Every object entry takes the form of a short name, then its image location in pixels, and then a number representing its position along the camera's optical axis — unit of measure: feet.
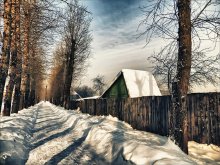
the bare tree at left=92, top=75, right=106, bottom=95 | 188.26
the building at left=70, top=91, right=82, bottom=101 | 157.87
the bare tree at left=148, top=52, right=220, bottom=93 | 52.53
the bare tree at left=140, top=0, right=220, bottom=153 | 13.92
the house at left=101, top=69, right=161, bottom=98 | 57.03
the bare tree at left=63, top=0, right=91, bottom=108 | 61.87
